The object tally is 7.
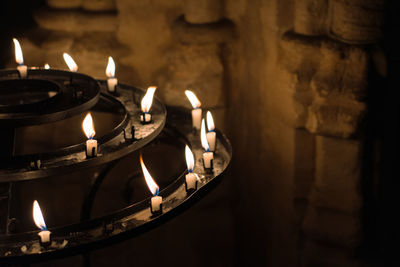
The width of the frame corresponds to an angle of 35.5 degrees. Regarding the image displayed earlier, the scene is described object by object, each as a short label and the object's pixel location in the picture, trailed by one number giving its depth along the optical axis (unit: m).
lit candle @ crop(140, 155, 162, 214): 2.06
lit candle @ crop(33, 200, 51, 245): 1.91
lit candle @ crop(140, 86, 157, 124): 2.53
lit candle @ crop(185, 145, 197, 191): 2.21
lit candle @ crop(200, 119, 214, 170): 2.35
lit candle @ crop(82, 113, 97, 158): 2.21
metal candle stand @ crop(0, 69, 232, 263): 1.94
